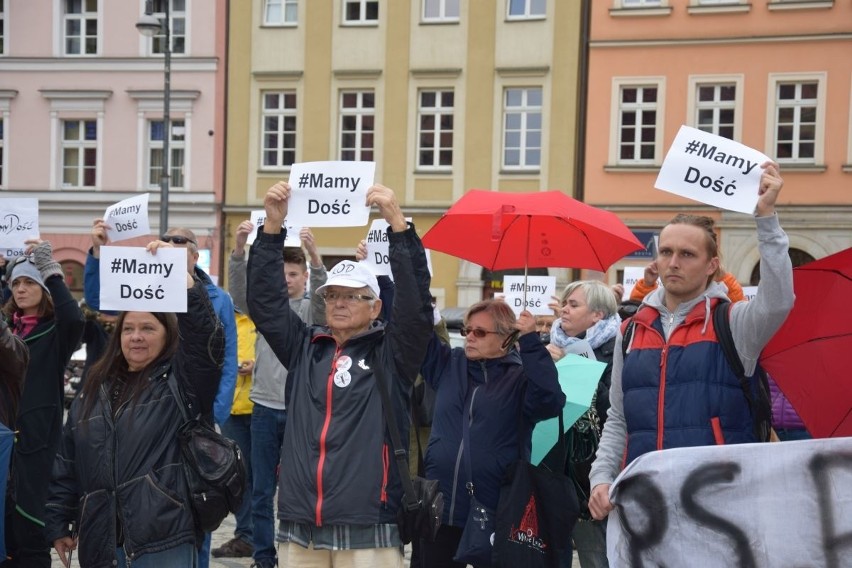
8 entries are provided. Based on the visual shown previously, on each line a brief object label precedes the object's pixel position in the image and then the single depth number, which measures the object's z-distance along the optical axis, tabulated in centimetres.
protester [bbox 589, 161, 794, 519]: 394
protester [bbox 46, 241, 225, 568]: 441
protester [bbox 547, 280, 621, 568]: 624
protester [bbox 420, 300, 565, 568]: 514
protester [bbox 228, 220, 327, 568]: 743
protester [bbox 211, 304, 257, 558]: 796
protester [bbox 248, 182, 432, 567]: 450
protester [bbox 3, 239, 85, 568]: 595
